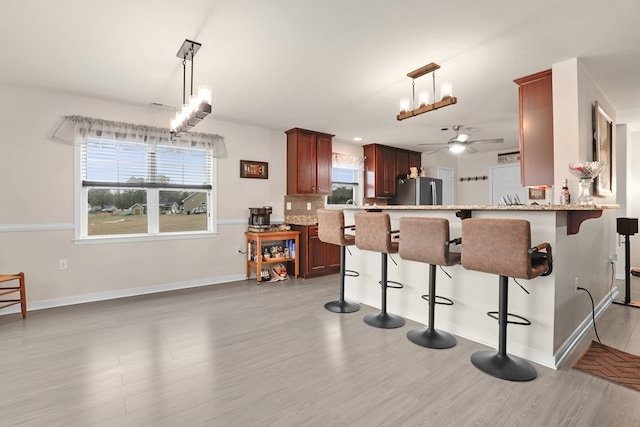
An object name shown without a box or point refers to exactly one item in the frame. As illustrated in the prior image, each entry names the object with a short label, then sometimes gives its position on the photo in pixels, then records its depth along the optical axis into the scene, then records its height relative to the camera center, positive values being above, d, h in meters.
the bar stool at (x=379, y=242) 2.80 -0.28
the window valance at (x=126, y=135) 3.60 +1.02
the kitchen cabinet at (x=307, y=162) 5.16 +0.87
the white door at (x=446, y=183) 7.26 +0.68
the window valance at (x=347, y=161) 5.96 +1.01
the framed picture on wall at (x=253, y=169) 4.86 +0.71
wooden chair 3.05 -0.78
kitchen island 2.23 -0.65
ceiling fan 4.32 +0.96
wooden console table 4.61 -0.46
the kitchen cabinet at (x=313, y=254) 4.98 -0.67
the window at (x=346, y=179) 6.07 +0.67
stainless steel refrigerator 6.32 +0.43
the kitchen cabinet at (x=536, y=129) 2.91 +0.79
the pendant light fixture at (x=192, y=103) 2.48 +0.93
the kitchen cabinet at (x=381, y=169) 6.34 +0.91
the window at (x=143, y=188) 3.85 +0.34
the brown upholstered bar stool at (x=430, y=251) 2.33 -0.31
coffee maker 4.80 -0.07
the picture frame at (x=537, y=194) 6.17 +0.34
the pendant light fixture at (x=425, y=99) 2.63 +1.03
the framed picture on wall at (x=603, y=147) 3.00 +0.66
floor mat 2.04 -1.10
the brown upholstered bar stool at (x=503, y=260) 1.92 -0.32
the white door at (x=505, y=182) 6.50 +0.62
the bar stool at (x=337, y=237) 3.22 -0.26
